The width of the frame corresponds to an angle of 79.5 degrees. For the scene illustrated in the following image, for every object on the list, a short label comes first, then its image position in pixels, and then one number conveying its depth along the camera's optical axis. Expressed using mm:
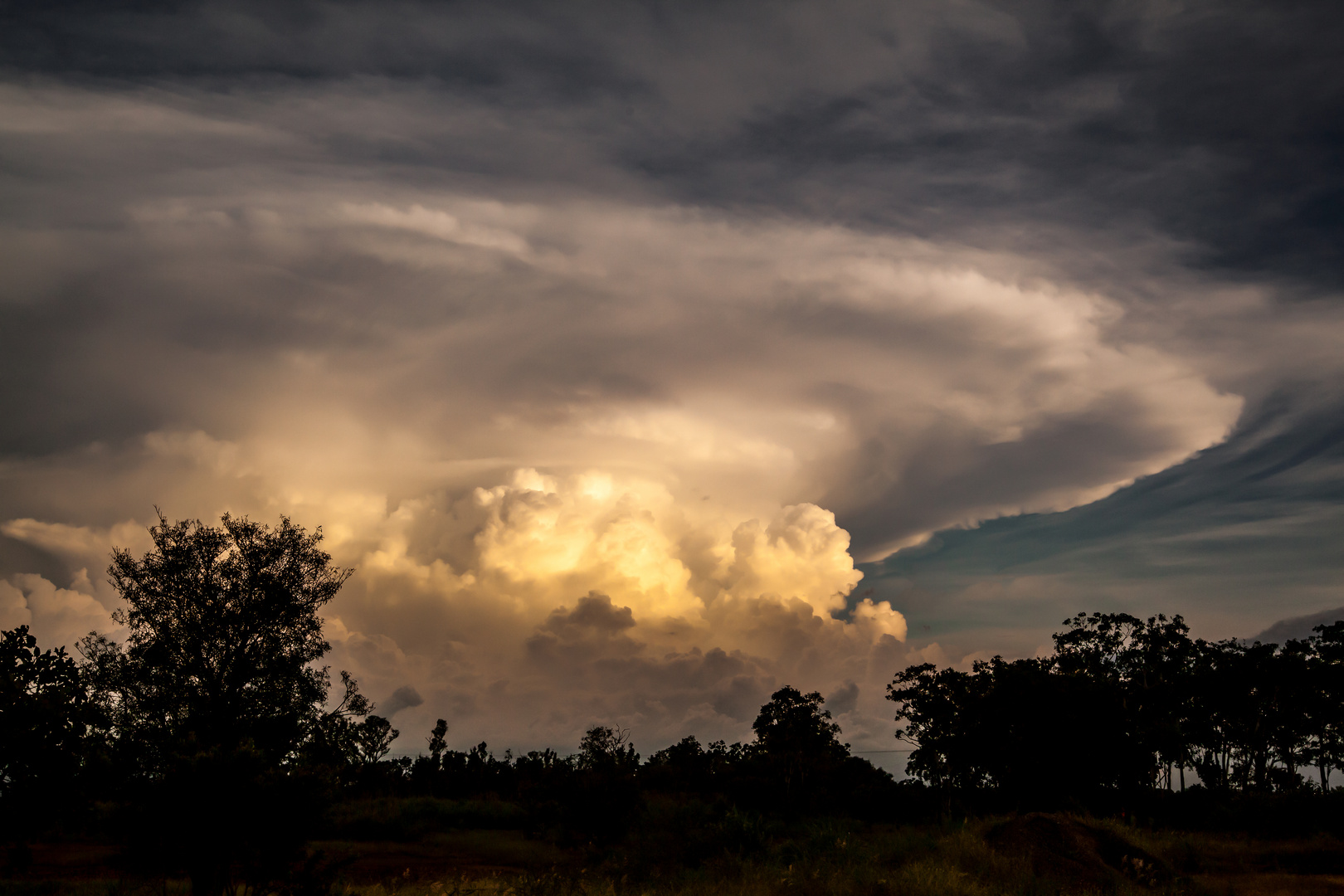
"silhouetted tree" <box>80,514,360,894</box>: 31172
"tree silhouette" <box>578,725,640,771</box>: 40250
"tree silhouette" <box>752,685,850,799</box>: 52781
